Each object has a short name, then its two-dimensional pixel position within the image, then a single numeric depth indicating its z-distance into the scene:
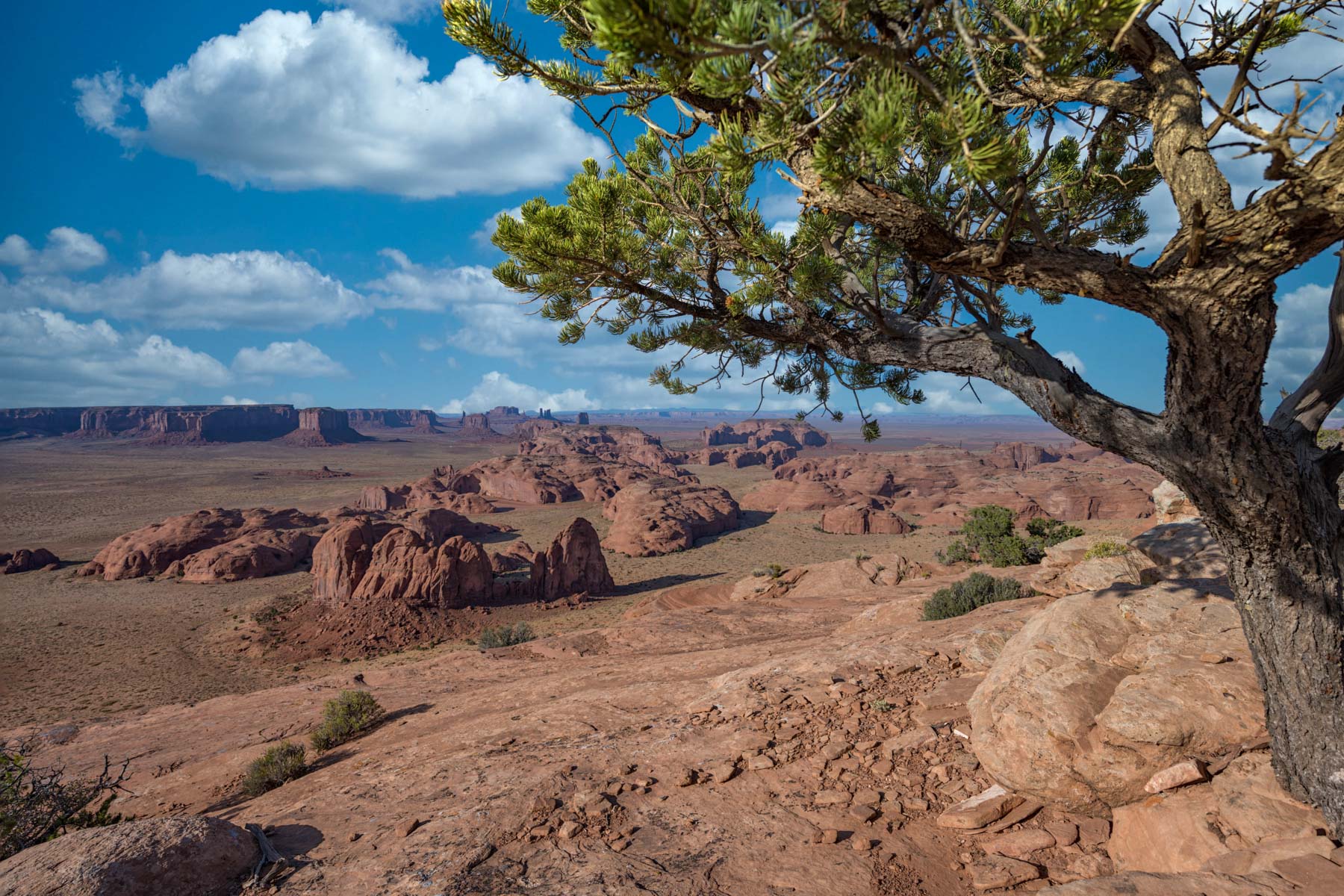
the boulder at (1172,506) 14.14
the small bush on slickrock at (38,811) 6.87
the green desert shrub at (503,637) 22.48
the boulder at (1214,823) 3.97
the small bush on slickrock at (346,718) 11.11
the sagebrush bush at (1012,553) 23.03
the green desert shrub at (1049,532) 25.08
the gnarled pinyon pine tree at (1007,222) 2.85
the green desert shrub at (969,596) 13.30
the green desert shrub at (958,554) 26.53
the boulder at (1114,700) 4.67
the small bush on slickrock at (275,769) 9.47
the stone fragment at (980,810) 4.89
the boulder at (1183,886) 3.21
